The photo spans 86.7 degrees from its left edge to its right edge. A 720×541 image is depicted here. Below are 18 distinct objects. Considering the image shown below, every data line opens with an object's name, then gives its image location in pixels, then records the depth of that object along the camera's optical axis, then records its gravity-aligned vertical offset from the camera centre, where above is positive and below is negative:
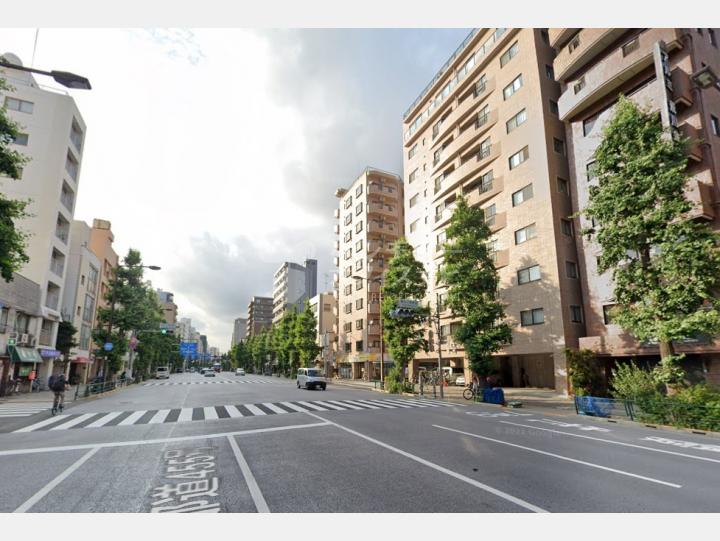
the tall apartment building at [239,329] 189.50 +9.46
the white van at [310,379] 32.16 -2.59
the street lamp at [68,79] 6.77 +4.76
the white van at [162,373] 62.88 -4.10
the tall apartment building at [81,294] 39.09 +5.72
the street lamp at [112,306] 30.62 +3.45
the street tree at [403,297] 30.45 +4.12
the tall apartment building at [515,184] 26.95 +13.73
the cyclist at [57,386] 16.08 -1.58
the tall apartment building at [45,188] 30.81 +13.14
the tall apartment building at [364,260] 52.78 +13.24
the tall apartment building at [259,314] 139.25 +12.55
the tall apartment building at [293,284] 108.75 +18.66
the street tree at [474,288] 23.12 +3.73
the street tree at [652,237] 13.77 +4.28
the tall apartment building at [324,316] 68.09 +5.93
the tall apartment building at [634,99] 20.23 +14.63
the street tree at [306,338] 55.53 +1.46
